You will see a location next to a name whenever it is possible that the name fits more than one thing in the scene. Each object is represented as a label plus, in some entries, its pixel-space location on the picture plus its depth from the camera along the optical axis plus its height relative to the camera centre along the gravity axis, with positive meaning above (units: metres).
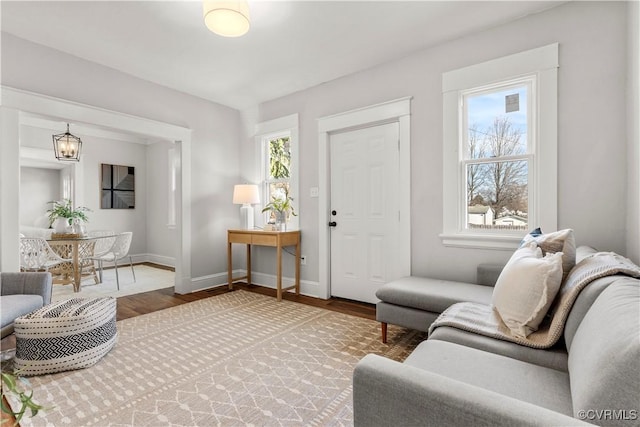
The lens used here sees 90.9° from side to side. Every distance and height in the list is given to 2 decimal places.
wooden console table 3.63 -0.34
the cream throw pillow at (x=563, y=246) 1.54 -0.18
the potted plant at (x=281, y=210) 3.90 +0.03
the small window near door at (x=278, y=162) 3.98 +0.67
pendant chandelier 4.01 +0.86
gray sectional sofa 0.74 -0.49
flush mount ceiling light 2.02 +1.29
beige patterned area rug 1.62 -1.03
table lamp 4.10 +0.24
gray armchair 2.18 -0.57
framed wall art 5.73 +0.48
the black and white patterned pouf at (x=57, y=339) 1.97 -0.81
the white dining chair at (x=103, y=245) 4.48 -0.46
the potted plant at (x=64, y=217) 4.39 -0.06
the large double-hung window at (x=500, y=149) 2.41 +0.52
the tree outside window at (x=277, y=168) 4.21 +0.60
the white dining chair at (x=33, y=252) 3.71 -0.46
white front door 3.27 +0.02
